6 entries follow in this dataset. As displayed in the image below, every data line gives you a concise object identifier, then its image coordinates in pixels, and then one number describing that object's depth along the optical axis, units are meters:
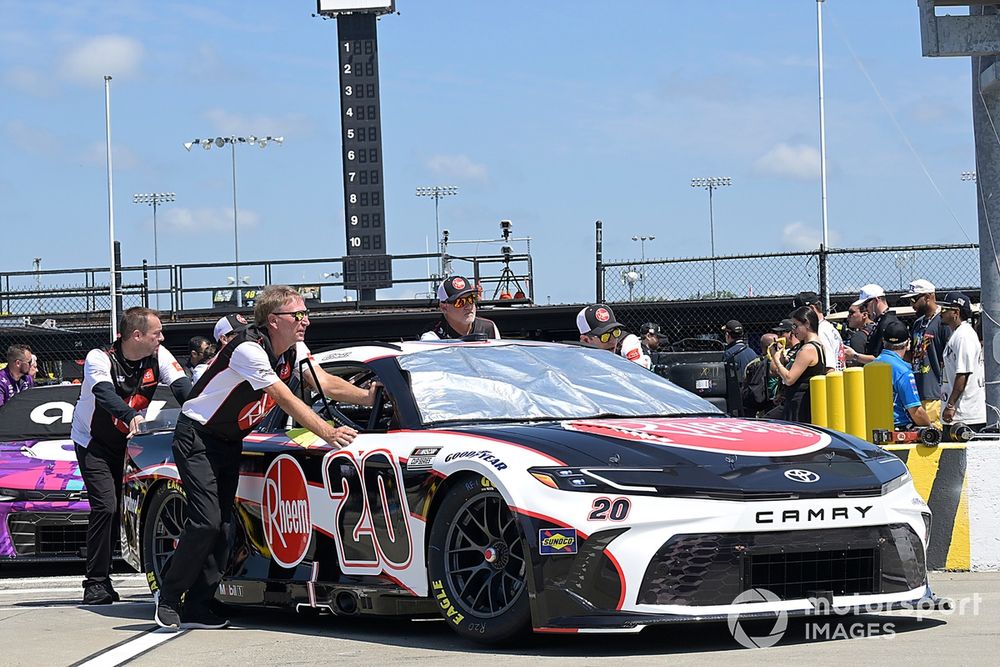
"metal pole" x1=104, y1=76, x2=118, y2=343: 37.69
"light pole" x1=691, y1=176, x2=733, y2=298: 79.85
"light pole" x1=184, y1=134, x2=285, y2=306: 56.62
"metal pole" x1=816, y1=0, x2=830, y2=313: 34.12
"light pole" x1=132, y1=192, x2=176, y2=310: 83.56
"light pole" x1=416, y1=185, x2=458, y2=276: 77.44
